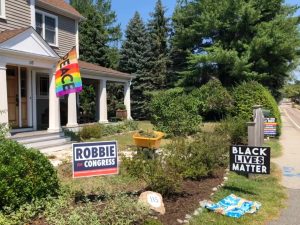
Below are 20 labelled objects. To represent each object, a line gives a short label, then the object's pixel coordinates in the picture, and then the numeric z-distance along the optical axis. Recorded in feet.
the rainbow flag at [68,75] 29.65
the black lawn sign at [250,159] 17.15
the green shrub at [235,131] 30.84
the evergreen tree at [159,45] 76.69
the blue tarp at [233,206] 13.73
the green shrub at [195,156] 17.52
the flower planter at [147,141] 21.72
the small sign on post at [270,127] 39.79
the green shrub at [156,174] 14.31
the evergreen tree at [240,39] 63.99
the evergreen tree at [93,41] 73.02
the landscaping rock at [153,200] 12.79
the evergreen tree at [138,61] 75.75
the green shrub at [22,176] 11.53
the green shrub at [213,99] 49.85
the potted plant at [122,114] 53.99
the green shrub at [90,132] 36.24
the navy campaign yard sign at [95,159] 12.96
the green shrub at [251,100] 43.79
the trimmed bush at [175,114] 37.78
